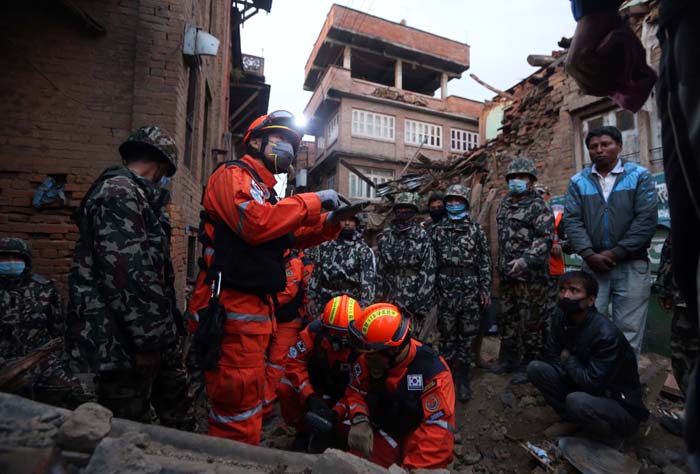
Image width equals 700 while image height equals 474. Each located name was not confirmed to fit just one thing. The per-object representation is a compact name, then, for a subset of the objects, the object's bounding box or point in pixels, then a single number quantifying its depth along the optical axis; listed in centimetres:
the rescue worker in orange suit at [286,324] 379
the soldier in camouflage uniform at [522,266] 387
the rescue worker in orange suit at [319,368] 319
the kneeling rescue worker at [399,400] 241
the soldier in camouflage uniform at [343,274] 457
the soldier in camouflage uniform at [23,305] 339
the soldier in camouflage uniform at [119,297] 186
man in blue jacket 300
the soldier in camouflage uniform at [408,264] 440
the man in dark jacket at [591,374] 264
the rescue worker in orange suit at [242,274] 212
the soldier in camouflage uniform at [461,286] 409
